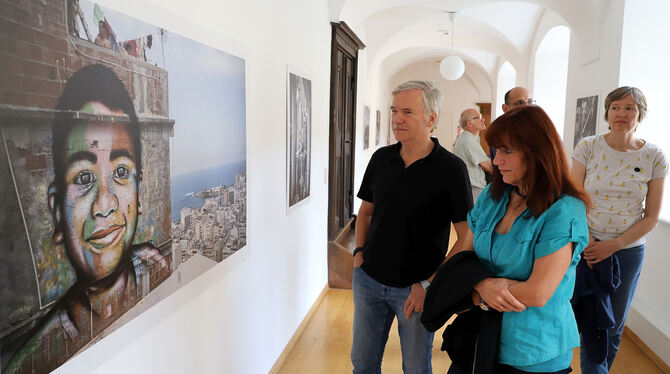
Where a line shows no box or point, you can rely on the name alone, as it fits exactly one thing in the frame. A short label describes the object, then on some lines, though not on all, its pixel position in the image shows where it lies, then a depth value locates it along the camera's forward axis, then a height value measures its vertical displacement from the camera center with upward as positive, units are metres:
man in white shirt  4.23 -0.14
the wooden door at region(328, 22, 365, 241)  4.81 +0.09
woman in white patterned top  2.51 -0.32
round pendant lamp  7.91 +1.17
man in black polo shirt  1.98 -0.37
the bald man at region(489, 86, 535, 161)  3.16 +0.26
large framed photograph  1.04 -0.12
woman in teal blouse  1.41 -0.35
